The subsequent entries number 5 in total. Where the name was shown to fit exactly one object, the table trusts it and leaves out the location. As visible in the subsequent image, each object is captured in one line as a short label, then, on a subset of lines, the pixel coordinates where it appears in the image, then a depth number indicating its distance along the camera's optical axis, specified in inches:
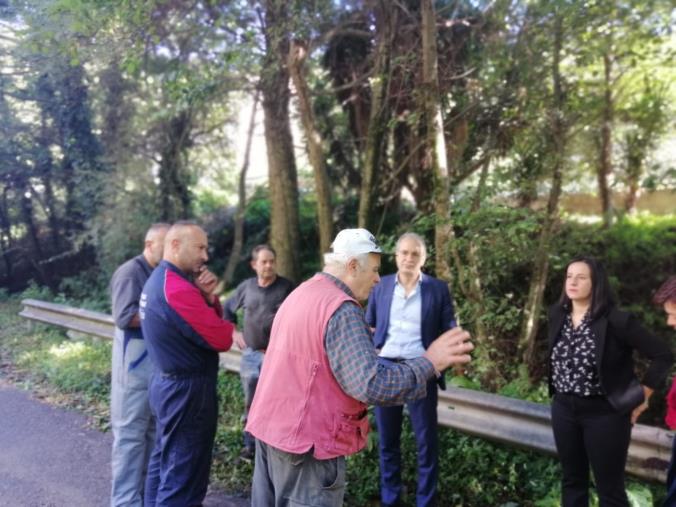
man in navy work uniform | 131.4
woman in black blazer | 126.4
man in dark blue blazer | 154.3
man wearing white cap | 90.7
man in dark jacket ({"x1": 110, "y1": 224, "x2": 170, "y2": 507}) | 152.7
